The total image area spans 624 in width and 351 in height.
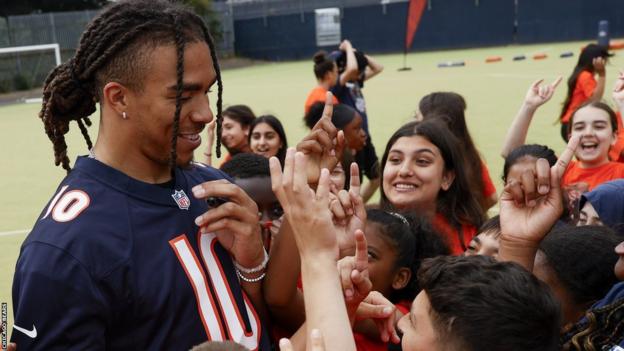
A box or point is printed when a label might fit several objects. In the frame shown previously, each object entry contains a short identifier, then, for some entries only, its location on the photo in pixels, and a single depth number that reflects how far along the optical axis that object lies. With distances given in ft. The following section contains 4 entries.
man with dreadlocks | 5.93
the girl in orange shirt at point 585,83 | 26.45
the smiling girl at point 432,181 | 13.03
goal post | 70.49
